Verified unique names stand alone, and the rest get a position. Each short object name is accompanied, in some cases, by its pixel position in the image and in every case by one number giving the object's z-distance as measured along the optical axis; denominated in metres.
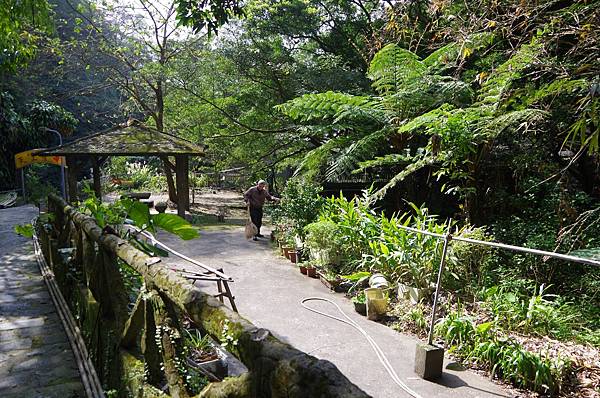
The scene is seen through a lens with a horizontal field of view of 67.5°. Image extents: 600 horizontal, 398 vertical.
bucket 5.33
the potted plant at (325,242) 7.06
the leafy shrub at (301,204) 8.78
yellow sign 14.80
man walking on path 10.16
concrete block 3.83
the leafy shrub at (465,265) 5.43
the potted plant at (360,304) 5.54
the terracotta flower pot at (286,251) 8.53
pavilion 10.91
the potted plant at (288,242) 8.60
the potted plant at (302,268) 7.51
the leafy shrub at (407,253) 5.47
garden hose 3.71
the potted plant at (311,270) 7.34
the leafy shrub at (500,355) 3.59
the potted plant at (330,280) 6.62
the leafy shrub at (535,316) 4.24
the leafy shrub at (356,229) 6.73
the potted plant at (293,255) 8.22
